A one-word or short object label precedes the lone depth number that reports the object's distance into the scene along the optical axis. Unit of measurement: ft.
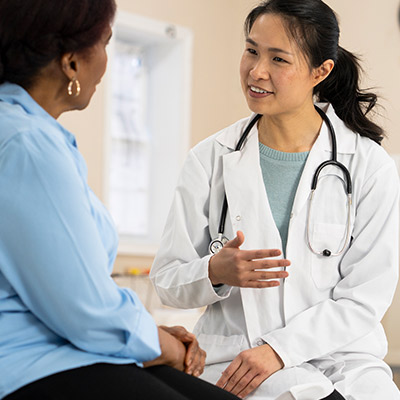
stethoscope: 5.54
